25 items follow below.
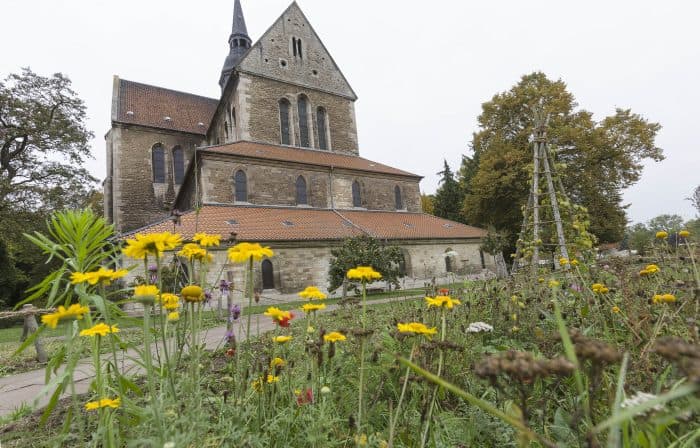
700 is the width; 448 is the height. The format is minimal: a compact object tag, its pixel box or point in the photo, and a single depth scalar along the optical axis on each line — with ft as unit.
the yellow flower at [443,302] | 4.93
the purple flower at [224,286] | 8.93
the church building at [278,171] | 50.14
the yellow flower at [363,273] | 5.05
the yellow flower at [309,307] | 5.21
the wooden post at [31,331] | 16.24
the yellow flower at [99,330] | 4.14
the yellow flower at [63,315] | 3.55
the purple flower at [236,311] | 8.41
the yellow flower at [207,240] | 5.10
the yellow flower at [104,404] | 3.88
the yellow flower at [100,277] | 4.09
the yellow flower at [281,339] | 5.37
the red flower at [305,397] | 5.45
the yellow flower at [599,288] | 7.37
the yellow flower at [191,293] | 4.19
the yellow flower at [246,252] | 4.54
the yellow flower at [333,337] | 4.94
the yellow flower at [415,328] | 4.51
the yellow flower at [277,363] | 5.64
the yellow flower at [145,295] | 3.24
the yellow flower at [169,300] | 5.10
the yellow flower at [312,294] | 5.33
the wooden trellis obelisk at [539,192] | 20.99
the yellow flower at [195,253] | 5.12
